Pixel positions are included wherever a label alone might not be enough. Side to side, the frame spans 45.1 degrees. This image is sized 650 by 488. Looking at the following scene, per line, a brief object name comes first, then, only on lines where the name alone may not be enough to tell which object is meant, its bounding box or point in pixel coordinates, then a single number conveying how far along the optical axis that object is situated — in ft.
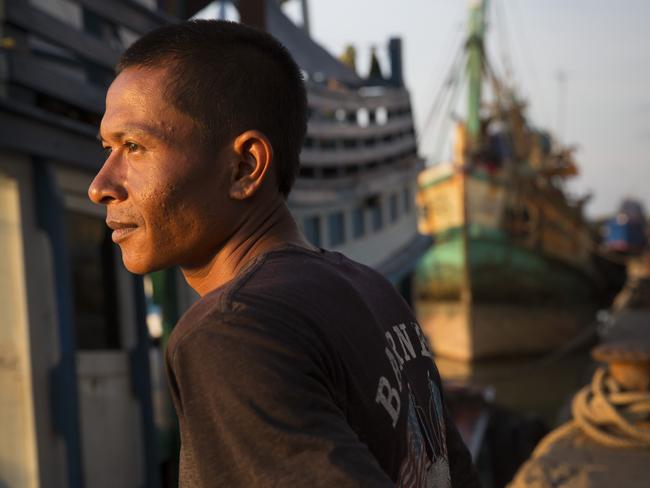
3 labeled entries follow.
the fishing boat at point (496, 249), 74.49
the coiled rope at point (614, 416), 14.33
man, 2.97
